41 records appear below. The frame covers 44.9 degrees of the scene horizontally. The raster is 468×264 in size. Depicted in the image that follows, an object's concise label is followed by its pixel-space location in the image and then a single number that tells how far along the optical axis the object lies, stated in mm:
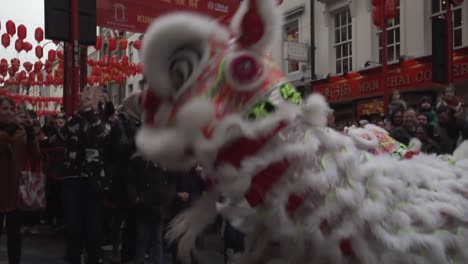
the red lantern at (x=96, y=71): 17925
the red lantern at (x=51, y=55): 16156
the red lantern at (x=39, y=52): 16875
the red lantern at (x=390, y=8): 10445
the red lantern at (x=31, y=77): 20291
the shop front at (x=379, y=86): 10602
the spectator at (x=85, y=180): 4680
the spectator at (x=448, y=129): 4918
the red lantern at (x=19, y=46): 15872
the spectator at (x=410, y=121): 5059
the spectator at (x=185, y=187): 4688
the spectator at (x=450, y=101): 5325
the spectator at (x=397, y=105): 5708
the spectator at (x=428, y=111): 5687
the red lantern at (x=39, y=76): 19781
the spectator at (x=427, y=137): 4656
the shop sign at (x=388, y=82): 10508
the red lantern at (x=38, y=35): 14626
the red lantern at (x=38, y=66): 17828
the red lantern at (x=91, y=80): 18531
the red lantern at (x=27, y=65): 18391
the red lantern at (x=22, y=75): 20047
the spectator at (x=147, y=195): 4641
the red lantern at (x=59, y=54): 16094
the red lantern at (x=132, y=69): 16044
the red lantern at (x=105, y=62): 16359
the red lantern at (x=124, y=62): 16250
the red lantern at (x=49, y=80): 19588
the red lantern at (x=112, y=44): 15297
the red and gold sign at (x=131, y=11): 9039
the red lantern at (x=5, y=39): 15070
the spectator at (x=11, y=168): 4570
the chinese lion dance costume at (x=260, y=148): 1385
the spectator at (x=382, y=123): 5910
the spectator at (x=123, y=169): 4816
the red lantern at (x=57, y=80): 19688
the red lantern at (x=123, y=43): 14977
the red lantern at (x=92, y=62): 16327
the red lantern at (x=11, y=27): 14992
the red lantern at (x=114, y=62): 16547
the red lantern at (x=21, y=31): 15188
